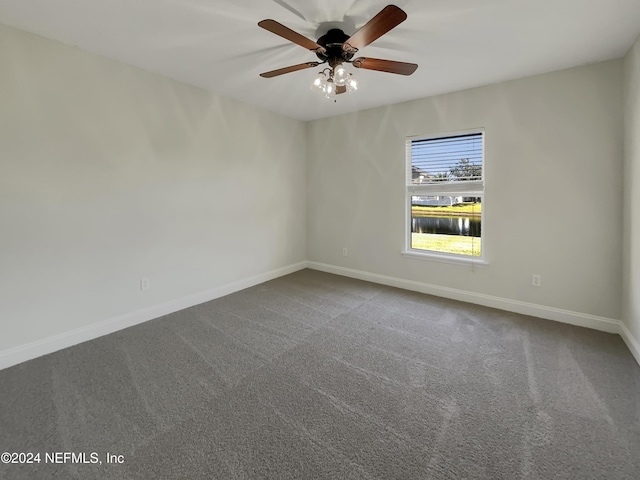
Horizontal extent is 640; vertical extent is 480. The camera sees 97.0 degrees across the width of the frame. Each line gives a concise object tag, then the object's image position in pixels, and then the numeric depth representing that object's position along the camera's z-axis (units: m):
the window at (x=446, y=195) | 3.39
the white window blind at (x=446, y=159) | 3.37
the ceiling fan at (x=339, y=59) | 1.78
